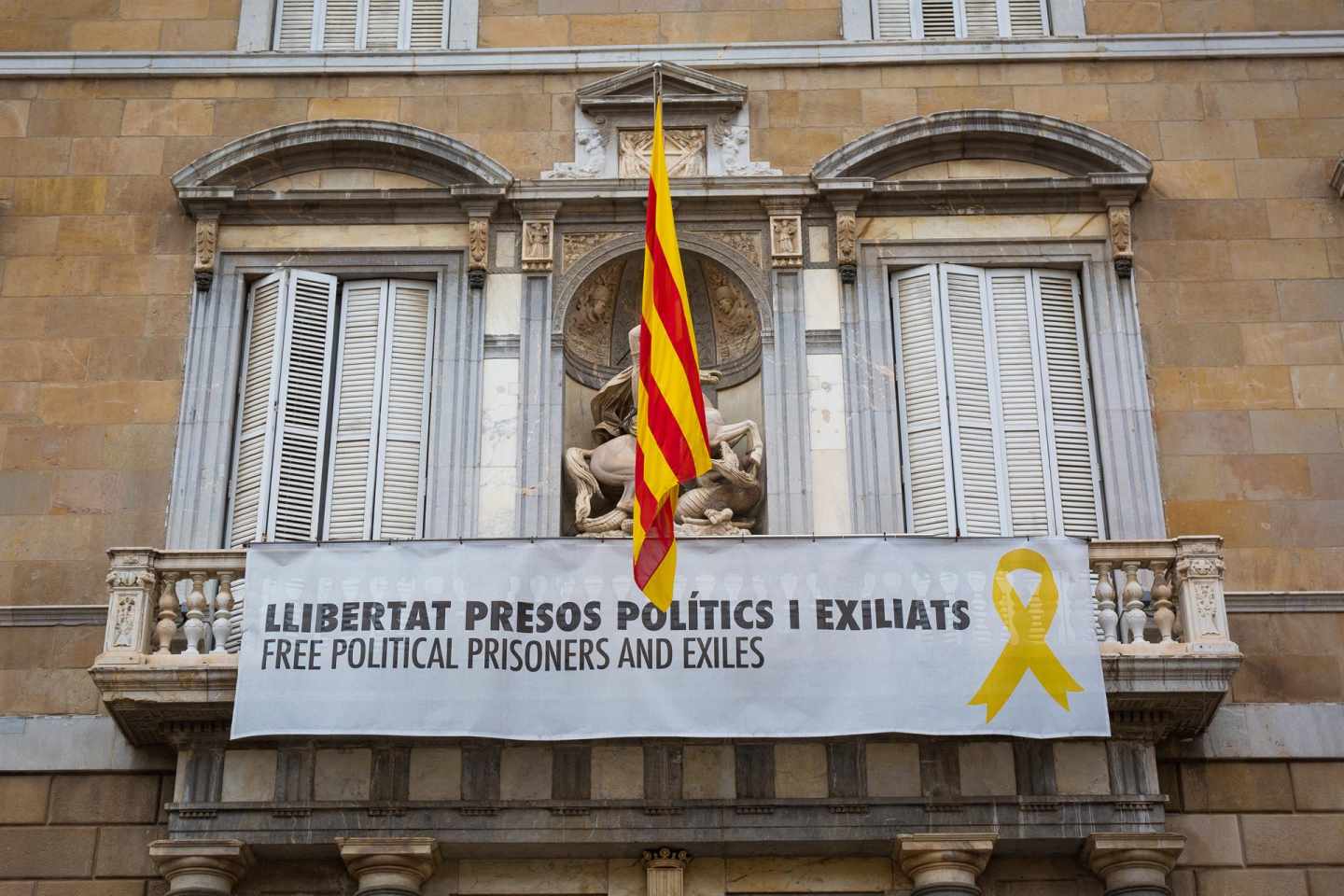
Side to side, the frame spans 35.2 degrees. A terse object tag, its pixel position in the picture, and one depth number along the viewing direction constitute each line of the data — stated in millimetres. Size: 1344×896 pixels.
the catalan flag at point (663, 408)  16875
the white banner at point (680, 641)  17047
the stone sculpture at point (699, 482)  18938
